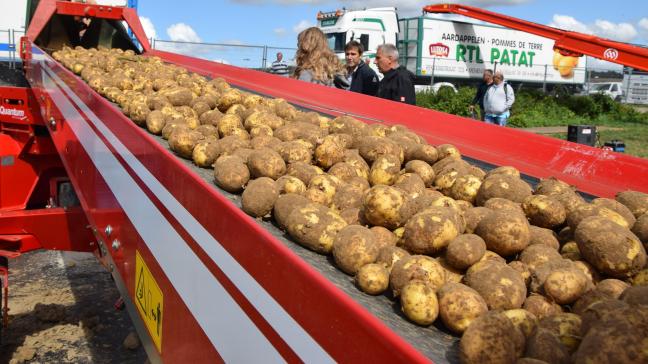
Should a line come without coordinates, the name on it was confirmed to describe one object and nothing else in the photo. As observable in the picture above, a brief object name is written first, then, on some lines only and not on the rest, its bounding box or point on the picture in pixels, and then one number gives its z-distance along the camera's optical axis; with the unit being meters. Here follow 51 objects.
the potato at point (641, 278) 1.71
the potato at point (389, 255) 1.75
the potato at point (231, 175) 2.27
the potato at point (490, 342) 1.20
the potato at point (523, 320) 1.39
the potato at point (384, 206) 1.96
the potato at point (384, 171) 2.46
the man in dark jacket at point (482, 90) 11.88
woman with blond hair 5.75
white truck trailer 23.62
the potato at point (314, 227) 1.85
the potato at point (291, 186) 2.20
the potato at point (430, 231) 1.80
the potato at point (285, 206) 1.99
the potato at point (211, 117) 3.23
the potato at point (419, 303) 1.48
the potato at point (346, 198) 2.19
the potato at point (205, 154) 2.60
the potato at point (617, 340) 1.03
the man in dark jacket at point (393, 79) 5.64
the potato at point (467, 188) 2.40
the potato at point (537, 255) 1.82
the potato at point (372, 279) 1.63
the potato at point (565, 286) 1.59
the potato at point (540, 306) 1.57
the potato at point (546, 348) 1.18
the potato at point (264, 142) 2.68
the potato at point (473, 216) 2.03
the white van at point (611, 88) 31.82
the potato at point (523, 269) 1.75
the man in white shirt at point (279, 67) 12.72
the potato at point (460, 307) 1.45
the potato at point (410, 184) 2.32
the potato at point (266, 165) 2.33
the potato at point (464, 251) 1.75
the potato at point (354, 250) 1.72
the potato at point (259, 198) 2.05
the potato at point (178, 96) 3.51
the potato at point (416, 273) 1.59
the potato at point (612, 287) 1.55
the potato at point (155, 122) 3.05
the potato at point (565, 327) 1.31
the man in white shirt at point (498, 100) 11.28
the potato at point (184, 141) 2.67
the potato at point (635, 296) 1.29
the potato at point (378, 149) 2.65
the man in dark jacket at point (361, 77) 6.11
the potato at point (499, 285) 1.55
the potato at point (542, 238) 1.98
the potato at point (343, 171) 2.44
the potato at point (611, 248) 1.72
